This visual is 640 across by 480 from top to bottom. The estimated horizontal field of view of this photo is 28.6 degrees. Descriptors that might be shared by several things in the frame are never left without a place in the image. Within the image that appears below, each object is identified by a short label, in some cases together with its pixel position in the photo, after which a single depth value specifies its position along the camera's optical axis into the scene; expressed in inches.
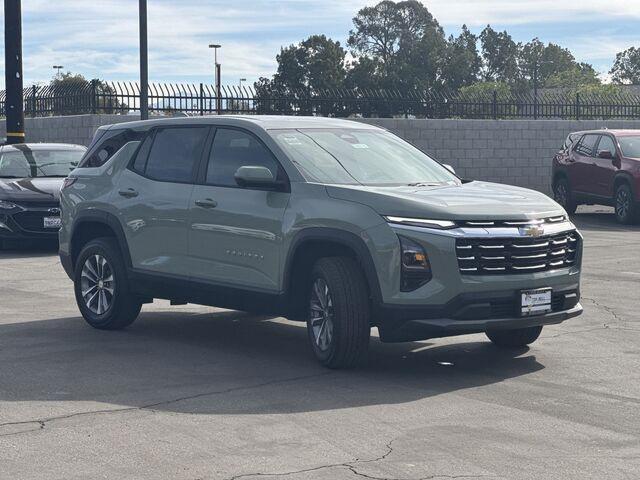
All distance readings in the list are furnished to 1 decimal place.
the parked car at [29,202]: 695.7
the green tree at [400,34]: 4330.7
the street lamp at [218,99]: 1100.5
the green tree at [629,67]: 6067.9
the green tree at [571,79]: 4510.3
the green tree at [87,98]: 1069.1
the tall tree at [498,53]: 5339.6
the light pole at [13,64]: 950.4
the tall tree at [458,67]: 4242.1
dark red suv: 903.7
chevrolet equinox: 327.9
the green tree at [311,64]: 3019.2
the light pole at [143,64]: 904.3
